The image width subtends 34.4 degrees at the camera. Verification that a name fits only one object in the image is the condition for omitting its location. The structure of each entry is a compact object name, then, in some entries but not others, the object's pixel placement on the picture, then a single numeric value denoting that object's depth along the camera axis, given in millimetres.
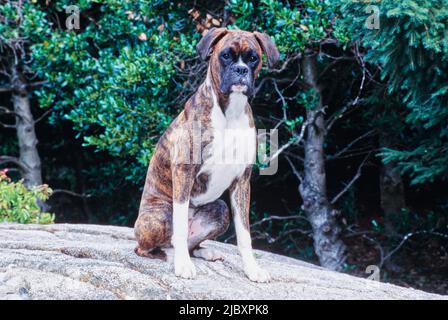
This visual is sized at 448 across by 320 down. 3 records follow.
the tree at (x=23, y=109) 9961
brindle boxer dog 5059
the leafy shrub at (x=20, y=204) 8078
